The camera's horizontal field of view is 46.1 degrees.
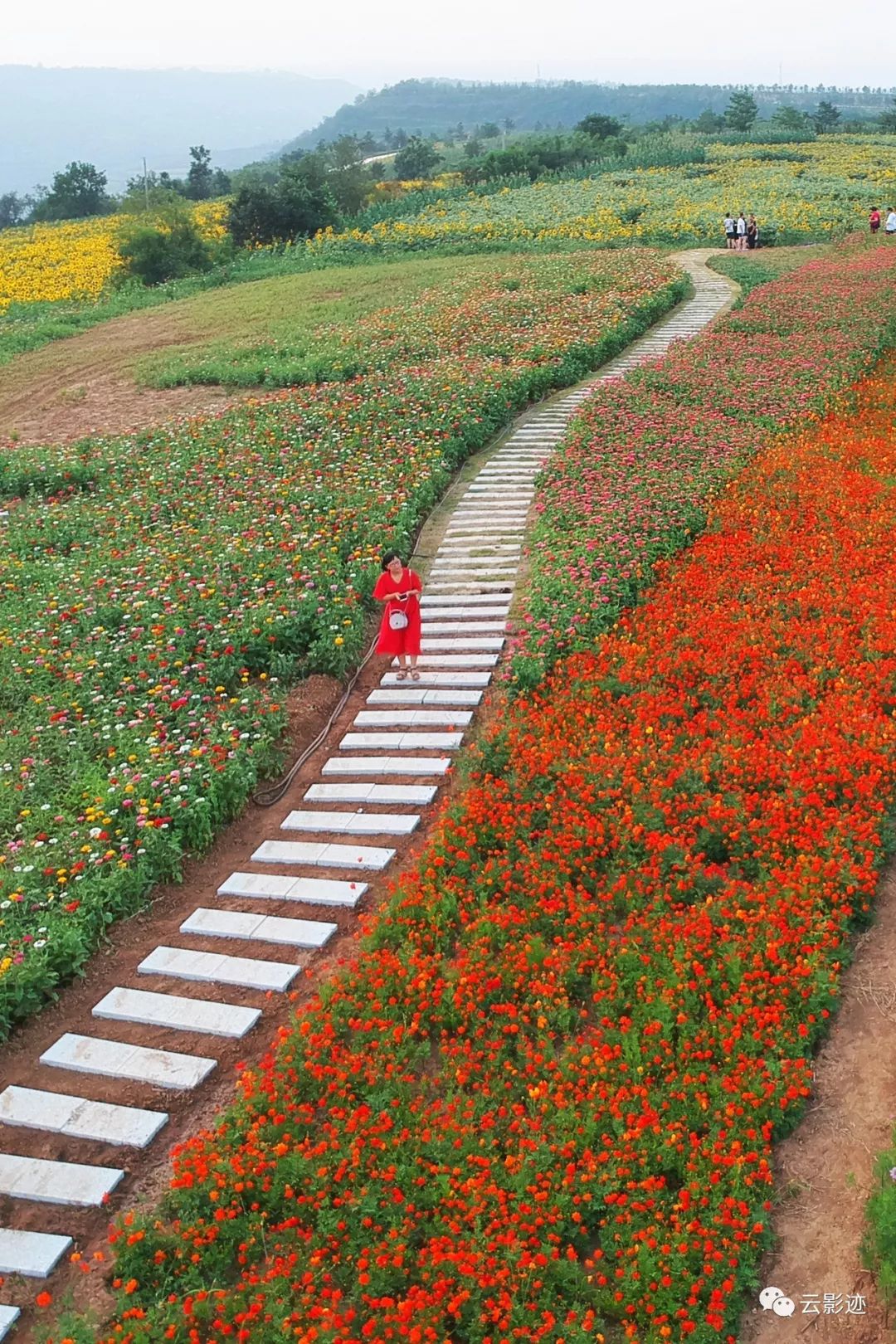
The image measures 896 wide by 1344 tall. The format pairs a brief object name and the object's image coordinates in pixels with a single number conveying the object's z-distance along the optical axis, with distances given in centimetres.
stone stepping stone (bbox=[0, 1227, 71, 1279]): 581
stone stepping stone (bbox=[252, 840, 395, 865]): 868
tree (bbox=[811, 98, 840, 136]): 8402
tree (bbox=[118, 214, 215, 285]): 4075
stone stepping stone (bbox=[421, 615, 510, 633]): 1204
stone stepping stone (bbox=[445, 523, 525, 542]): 1431
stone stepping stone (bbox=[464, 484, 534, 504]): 1540
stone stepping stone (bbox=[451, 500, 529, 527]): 1473
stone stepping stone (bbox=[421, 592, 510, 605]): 1248
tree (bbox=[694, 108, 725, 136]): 8526
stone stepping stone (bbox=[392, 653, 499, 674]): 1127
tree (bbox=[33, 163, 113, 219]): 6944
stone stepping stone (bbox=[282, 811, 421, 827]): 903
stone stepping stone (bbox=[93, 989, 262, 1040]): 722
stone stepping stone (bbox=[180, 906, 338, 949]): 791
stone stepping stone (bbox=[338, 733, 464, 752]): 1001
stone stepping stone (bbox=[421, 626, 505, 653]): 1159
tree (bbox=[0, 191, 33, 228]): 10044
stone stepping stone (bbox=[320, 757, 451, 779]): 971
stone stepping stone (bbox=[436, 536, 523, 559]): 1377
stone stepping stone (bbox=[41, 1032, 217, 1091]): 687
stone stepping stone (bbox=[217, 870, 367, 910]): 830
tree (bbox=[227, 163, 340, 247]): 4462
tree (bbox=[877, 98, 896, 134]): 7657
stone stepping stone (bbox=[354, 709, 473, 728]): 1036
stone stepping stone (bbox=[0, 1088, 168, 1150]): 652
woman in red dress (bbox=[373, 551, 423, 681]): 1064
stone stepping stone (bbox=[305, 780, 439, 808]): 935
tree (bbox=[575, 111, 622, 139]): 7069
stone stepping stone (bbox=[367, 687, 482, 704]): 1068
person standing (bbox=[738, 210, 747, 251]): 3456
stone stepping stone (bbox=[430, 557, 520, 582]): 1316
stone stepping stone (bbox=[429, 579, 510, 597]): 1280
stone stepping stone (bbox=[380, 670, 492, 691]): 1093
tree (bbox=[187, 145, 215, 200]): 7550
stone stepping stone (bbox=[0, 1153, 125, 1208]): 617
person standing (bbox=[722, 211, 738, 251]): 3456
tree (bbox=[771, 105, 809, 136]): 7807
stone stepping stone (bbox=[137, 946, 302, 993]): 756
